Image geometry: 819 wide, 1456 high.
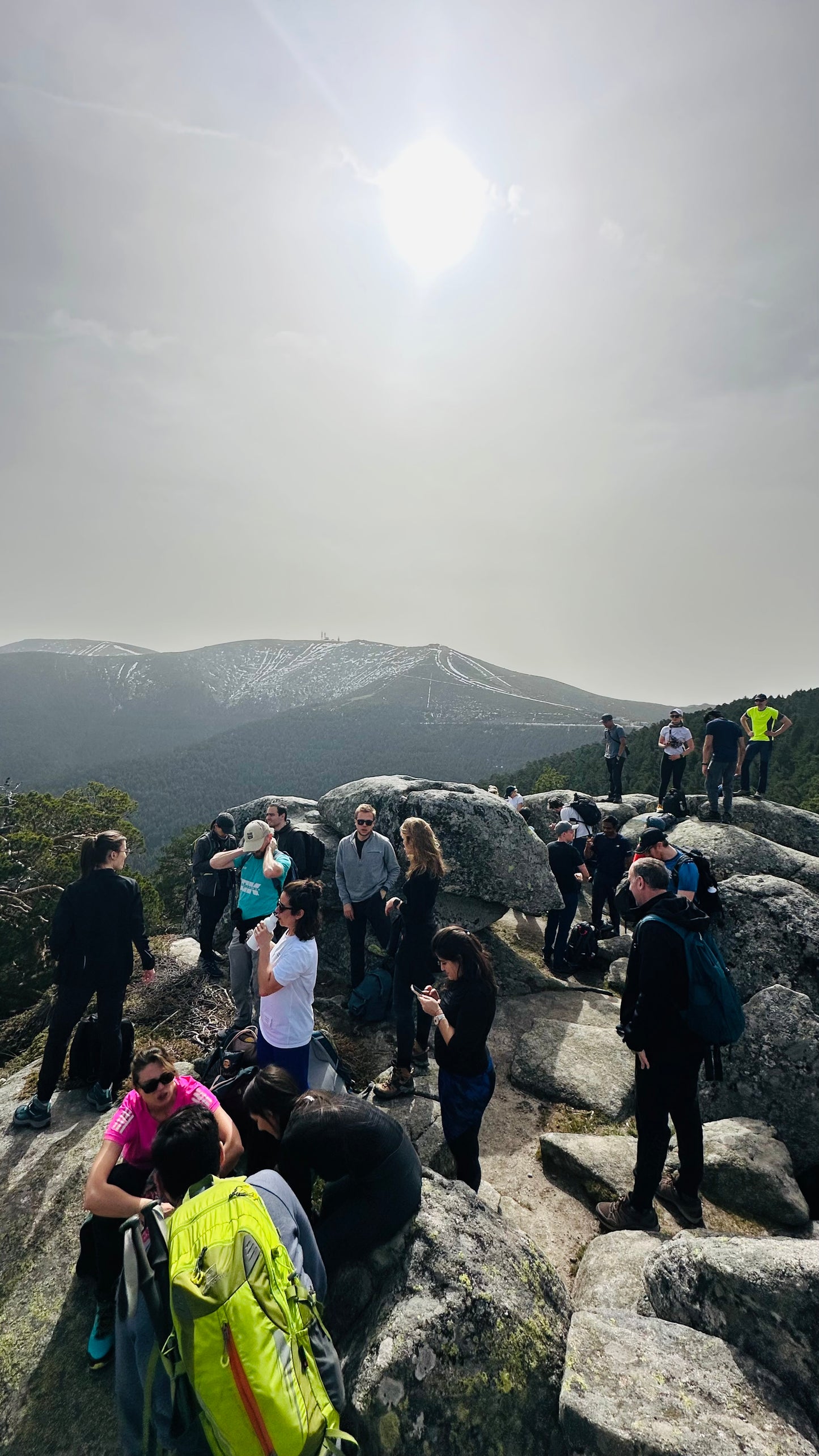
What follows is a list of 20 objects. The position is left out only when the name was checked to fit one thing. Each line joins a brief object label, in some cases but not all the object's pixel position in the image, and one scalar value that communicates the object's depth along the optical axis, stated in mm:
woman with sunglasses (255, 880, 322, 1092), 5348
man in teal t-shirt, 7953
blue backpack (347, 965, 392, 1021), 9094
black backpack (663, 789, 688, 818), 15992
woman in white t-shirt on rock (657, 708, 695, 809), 15659
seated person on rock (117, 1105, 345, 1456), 2951
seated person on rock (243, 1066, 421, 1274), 3896
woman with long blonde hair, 6848
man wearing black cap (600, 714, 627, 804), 17594
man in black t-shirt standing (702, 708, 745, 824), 13844
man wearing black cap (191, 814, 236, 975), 10164
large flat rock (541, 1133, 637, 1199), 5777
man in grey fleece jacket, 8859
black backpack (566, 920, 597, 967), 11648
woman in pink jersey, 3922
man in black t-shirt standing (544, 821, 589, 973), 10914
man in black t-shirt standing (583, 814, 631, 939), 11633
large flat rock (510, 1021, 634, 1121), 7555
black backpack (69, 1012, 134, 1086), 6465
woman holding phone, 4832
